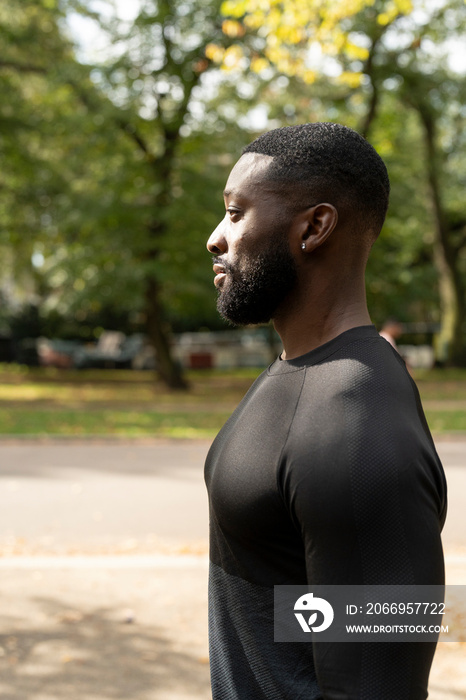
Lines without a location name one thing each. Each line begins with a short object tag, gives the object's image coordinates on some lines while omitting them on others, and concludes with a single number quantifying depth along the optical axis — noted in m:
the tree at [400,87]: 8.50
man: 1.09
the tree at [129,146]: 17.27
